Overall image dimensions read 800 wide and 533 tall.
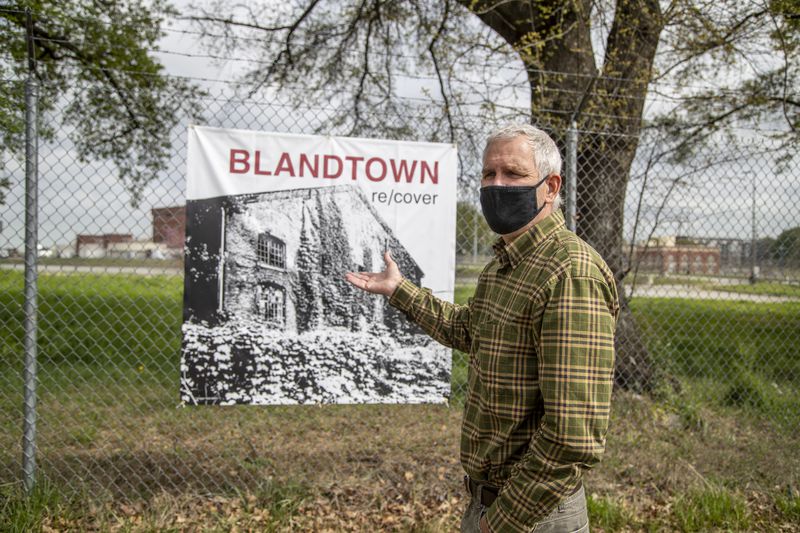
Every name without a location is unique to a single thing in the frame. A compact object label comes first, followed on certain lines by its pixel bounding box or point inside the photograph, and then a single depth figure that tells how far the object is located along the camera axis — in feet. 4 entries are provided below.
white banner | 11.60
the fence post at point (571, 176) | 12.78
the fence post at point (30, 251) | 10.80
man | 5.21
